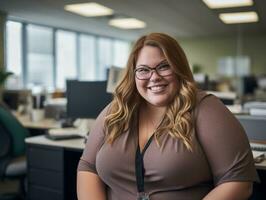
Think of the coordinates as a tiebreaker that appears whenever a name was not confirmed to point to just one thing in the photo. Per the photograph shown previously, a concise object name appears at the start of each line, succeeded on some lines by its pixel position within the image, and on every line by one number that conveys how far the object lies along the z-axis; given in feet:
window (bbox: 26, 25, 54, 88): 20.52
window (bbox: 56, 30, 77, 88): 24.88
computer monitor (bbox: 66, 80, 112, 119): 9.15
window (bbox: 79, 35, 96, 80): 29.03
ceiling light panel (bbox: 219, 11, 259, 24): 14.78
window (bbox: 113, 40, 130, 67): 32.08
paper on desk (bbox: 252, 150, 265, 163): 6.25
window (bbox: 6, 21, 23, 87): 11.59
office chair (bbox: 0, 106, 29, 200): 8.95
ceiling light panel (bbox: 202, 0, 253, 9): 12.62
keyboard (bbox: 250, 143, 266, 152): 6.87
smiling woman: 4.01
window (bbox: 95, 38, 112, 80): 31.64
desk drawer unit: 7.80
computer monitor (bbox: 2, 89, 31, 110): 14.61
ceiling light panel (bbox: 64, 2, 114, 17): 10.84
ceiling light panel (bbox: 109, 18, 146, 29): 16.89
